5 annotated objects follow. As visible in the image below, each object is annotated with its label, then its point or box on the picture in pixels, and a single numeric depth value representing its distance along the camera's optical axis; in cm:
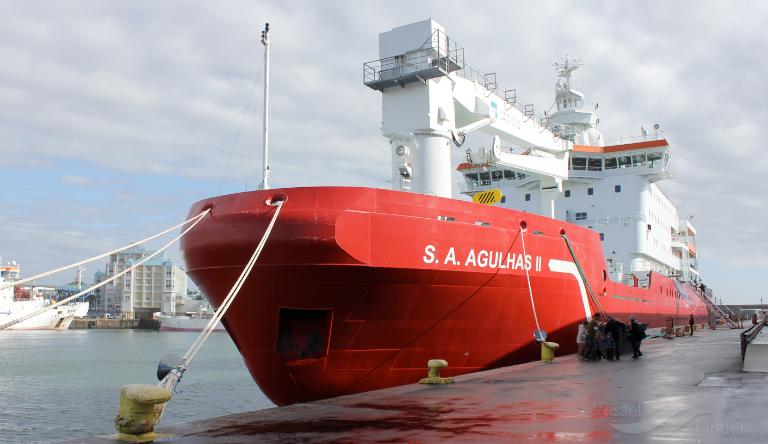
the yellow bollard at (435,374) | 1032
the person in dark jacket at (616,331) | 1470
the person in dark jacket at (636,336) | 1504
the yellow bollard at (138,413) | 639
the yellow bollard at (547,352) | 1366
